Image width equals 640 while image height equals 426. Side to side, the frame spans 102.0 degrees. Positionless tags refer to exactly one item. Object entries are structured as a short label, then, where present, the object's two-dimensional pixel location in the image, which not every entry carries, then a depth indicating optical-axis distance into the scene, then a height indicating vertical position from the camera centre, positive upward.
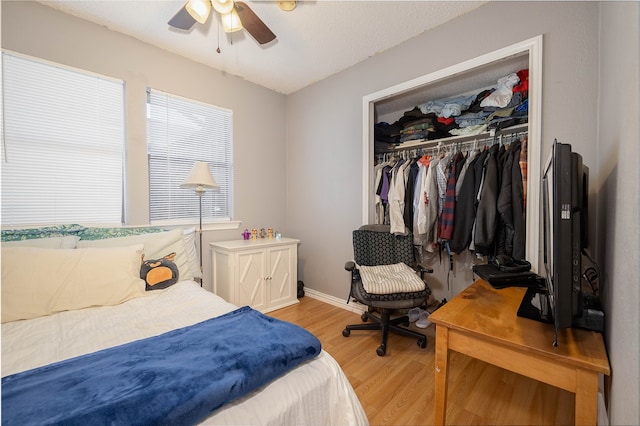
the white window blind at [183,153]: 2.52 +0.59
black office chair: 1.99 -0.61
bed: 0.75 -0.56
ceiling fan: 1.62 +1.27
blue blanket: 0.69 -0.54
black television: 0.83 -0.09
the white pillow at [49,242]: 1.64 -0.22
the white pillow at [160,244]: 1.85 -0.26
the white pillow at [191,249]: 2.22 -0.37
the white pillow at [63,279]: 1.37 -0.41
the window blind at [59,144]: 1.86 +0.51
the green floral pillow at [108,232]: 1.96 -0.19
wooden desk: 0.83 -0.49
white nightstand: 2.60 -0.68
